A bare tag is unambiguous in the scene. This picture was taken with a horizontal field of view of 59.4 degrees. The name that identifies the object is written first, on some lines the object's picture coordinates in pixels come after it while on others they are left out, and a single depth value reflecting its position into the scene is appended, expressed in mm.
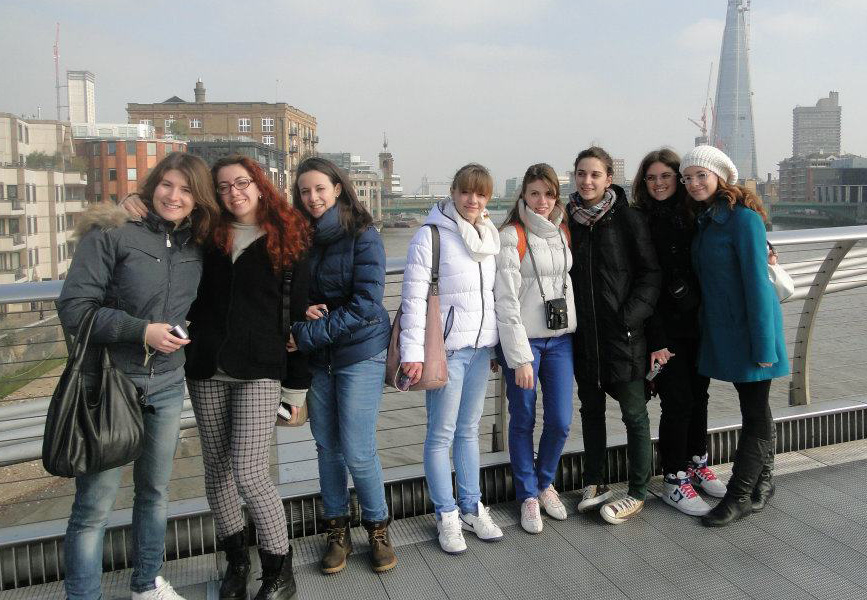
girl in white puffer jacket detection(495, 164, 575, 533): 3049
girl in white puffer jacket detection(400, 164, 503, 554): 2902
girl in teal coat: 3066
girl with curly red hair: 2545
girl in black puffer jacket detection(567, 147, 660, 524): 3152
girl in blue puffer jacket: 2723
